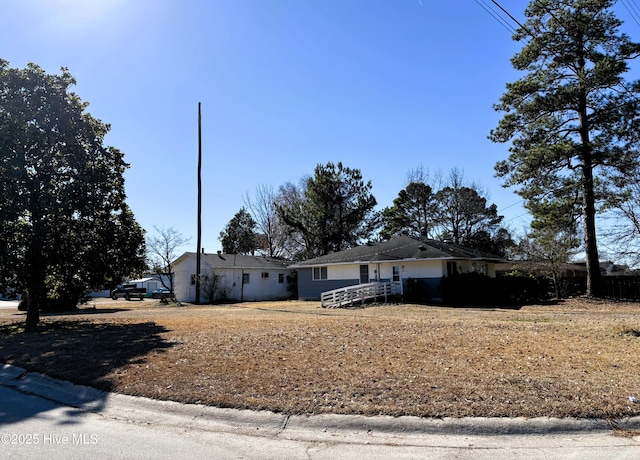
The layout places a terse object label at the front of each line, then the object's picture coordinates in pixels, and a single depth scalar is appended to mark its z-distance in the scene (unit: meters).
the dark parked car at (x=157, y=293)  43.22
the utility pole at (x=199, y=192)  30.41
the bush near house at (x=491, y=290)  25.33
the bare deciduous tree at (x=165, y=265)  34.59
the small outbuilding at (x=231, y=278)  33.91
